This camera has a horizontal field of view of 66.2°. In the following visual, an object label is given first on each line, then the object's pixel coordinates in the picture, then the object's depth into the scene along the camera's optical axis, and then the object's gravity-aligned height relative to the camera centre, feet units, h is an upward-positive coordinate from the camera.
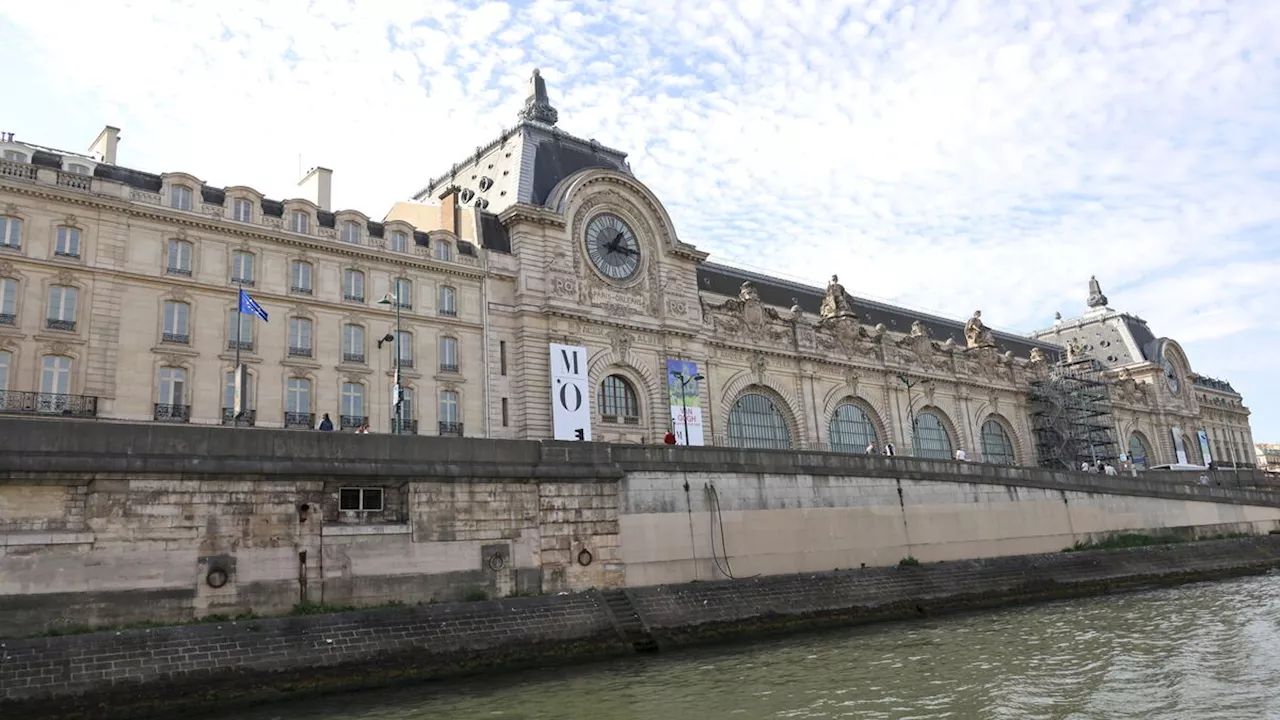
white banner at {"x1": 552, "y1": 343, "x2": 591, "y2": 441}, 141.18 +27.14
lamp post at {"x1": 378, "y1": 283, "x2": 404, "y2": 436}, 107.30 +22.29
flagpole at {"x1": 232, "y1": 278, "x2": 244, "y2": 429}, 99.81 +31.56
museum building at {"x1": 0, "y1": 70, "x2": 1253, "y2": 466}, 110.52 +38.52
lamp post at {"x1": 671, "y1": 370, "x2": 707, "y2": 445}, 158.10 +28.51
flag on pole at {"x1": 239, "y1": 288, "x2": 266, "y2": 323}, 103.65 +31.23
